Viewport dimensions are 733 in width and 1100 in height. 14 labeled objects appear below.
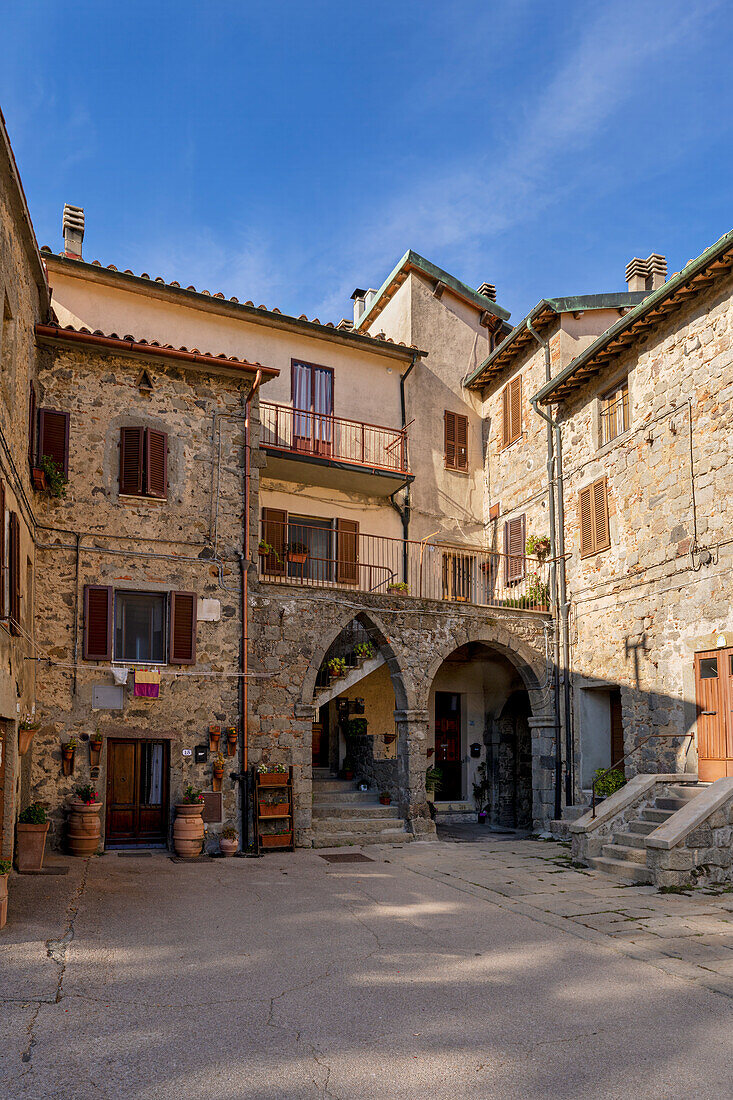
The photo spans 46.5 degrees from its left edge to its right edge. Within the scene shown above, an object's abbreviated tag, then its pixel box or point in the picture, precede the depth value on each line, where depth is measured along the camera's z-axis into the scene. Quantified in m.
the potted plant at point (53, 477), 12.16
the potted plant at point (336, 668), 14.62
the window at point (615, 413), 14.81
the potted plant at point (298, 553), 15.67
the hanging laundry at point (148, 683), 12.52
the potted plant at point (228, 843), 12.52
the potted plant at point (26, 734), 10.72
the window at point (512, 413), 18.12
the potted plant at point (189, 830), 12.22
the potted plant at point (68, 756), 11.95
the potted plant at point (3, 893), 7.46
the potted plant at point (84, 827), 11.68
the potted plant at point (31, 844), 10.40
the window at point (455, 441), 18.94
